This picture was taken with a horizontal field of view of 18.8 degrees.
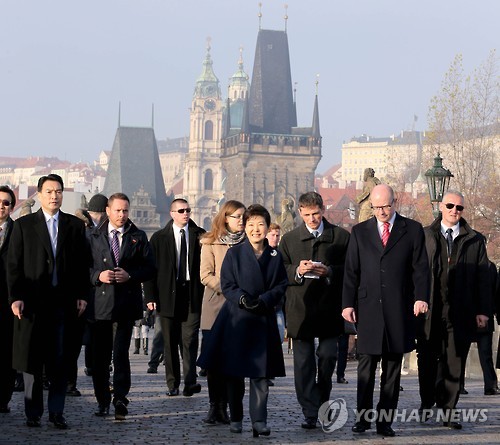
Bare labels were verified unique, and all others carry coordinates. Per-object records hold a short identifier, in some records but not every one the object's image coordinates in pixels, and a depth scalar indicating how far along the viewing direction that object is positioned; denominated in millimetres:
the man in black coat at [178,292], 13305
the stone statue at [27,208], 26738
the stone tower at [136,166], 165875
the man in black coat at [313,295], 11102
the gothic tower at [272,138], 142125
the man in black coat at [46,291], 10797
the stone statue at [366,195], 20359
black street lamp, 22188
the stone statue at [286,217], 28391
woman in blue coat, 10367
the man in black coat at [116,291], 11469
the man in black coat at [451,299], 11164
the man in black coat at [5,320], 11555
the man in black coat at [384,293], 10516
